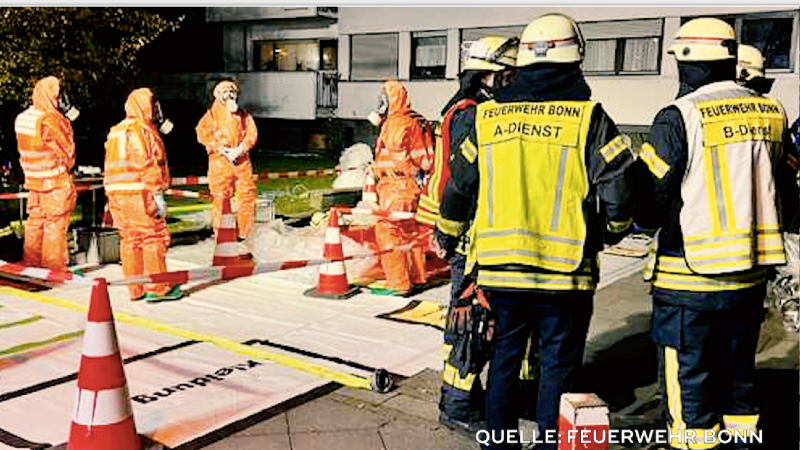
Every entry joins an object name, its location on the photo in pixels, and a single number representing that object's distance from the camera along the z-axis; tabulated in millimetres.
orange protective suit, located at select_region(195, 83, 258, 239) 9008
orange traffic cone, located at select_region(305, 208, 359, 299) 7469
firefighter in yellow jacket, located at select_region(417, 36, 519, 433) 4211
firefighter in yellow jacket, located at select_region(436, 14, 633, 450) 3418
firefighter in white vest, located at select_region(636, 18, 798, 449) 3576
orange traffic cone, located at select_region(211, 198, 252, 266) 8055
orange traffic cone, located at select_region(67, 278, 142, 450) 3814
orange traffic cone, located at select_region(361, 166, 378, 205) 11289
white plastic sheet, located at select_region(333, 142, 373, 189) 14555
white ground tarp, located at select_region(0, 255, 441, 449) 4590
